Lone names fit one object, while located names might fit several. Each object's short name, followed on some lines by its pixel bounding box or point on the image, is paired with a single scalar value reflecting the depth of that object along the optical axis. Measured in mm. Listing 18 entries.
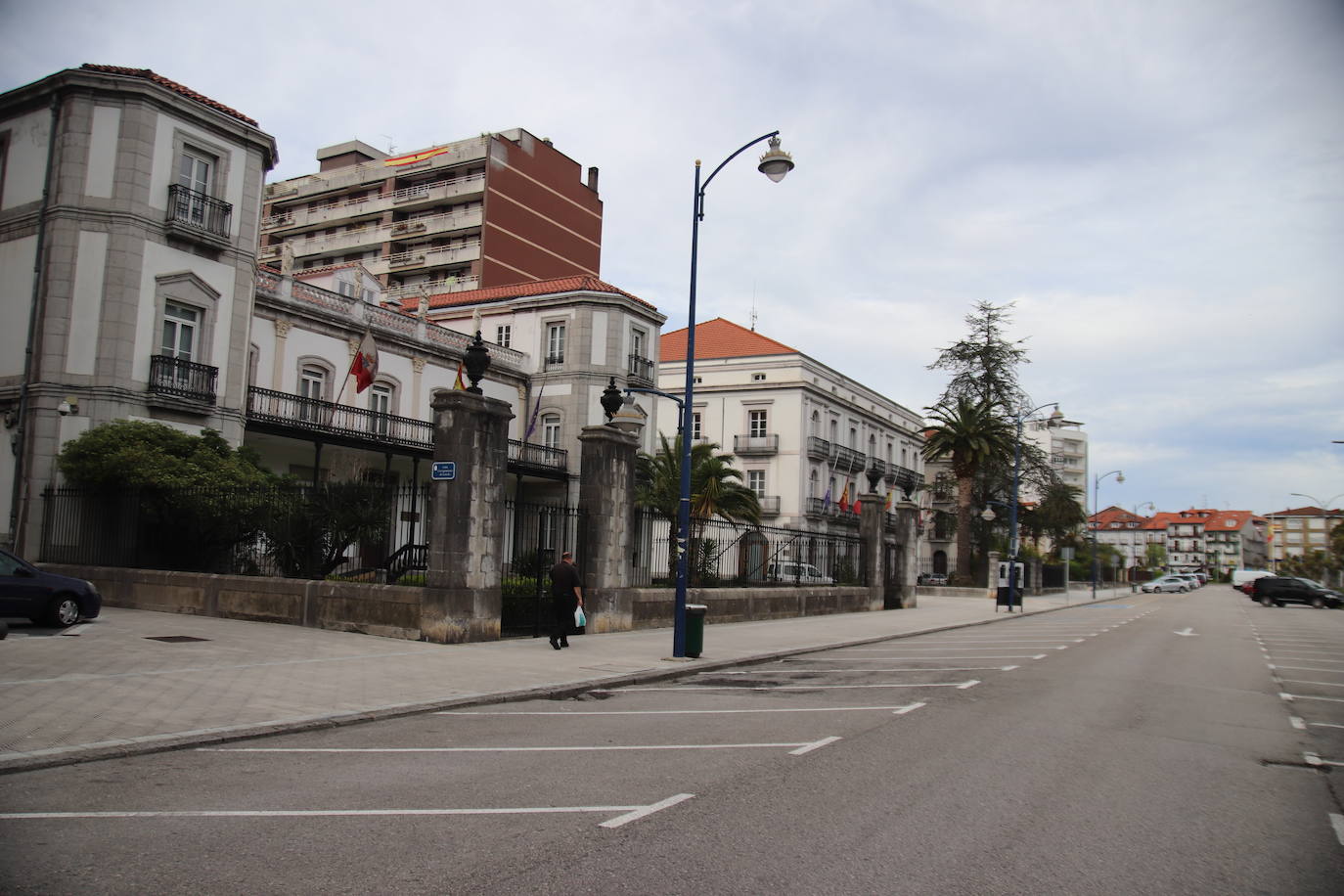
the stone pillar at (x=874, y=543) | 33344
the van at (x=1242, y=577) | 80012
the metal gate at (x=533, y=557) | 17703
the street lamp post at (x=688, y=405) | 15383
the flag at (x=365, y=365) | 27312
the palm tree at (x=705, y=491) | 35406
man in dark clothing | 15805
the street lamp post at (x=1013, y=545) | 38366
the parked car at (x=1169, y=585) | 86875
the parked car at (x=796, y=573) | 27438
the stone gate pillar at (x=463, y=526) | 15641
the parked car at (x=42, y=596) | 14766
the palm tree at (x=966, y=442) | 51094
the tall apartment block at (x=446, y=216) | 57812
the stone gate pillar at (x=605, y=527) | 19188
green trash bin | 15580
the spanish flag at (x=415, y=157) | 60900
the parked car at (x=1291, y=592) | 51000
